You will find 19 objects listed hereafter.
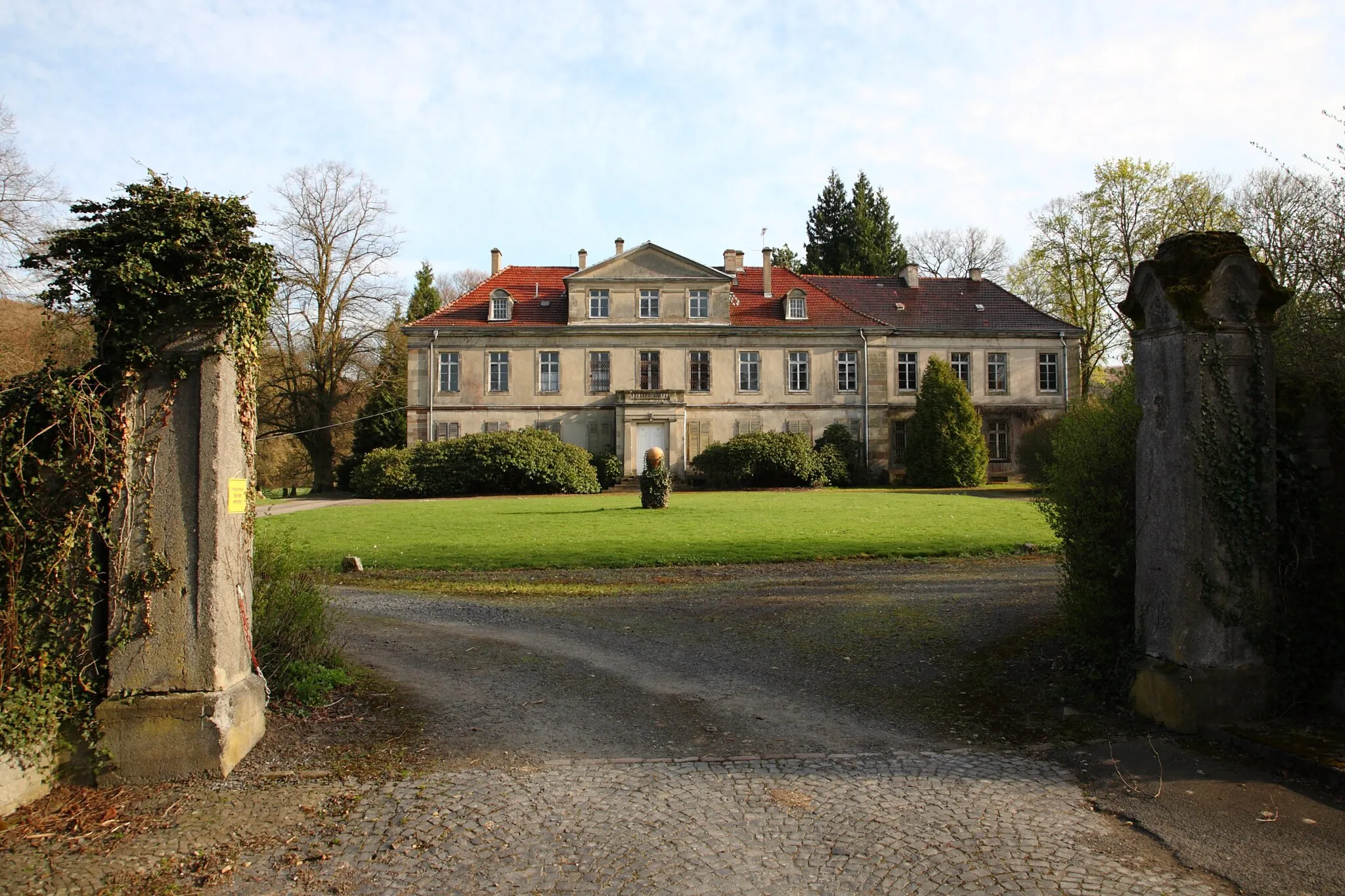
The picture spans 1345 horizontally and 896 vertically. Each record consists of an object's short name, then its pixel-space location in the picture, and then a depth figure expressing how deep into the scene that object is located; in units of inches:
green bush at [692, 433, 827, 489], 1396.4
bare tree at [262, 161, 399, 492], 1630.2
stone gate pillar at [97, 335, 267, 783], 179.2
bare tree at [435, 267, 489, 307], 2628.0
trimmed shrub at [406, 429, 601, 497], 1296.8
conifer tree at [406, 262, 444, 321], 2233.0
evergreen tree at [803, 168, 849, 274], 2347.4
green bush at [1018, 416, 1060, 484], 1195.9
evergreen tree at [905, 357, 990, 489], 1408.7
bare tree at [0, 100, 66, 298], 835.4
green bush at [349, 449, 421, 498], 1296.8
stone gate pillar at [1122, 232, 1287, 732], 195.5
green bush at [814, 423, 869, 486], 1470.2
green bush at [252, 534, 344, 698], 225.0
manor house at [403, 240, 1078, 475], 1541.6
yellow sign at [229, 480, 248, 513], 188.1
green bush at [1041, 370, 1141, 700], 221.3
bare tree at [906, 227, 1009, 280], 2252.7
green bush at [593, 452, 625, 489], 1448.1
